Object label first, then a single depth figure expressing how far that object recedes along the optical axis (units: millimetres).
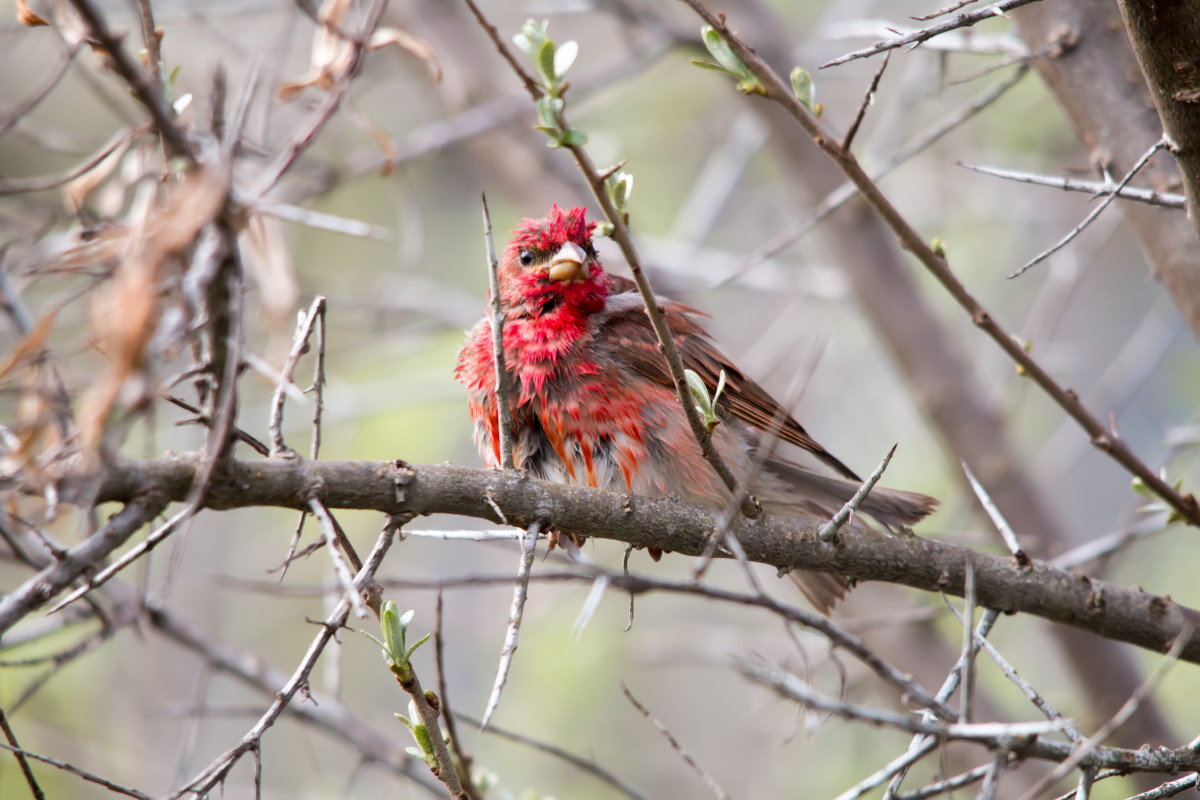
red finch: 7484
